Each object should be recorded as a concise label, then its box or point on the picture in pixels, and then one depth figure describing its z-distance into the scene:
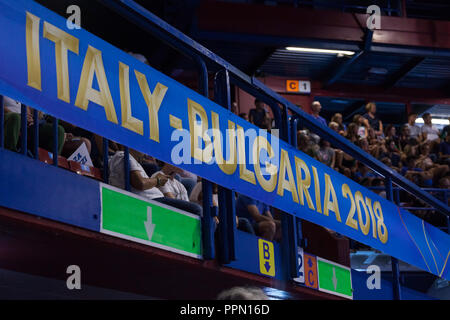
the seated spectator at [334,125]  11.11
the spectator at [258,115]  11.02
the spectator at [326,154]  9.57
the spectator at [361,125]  11.80
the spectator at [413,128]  13.15
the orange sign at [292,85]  15.35
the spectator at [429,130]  13.42
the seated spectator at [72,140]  4.86
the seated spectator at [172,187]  4.75
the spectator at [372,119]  12.95
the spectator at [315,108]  11.41
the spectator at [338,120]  11.70
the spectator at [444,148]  12.49
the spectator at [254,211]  5.80
